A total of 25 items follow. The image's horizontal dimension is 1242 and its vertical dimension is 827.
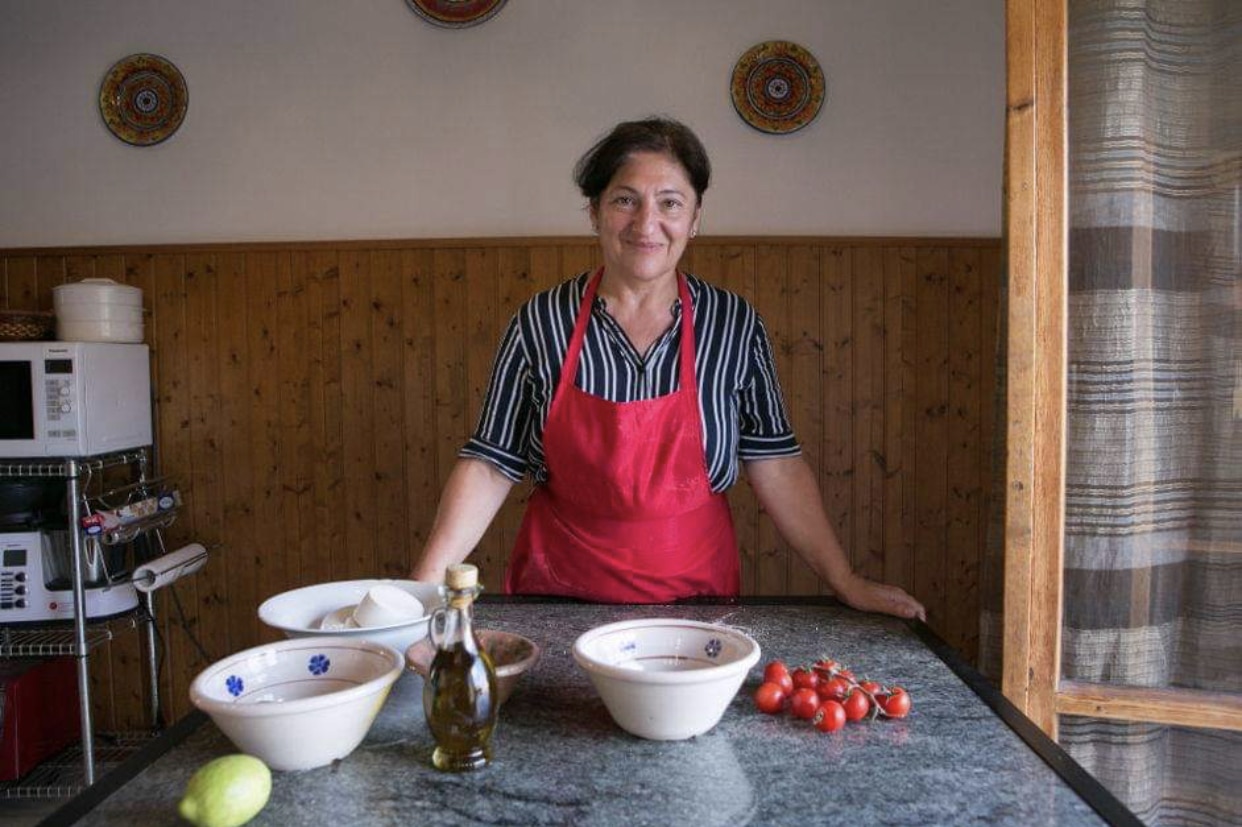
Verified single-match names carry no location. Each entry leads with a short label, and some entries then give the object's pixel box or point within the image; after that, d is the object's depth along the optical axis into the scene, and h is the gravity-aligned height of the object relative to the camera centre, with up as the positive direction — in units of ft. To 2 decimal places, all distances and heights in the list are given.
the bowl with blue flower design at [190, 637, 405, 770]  2.67 -1.02
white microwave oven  9.13 -0.13
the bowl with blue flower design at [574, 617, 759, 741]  2.85 -1.01
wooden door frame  4.17 -0.10
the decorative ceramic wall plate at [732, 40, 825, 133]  10.32 +3.44
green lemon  2.43 -1.15
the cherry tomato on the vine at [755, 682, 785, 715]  3.22 -1.18
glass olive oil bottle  2.78 -1.00
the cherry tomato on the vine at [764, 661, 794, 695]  3.28 -1.13
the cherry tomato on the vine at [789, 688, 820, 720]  3.13 -1.17
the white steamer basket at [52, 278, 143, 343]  9.76 +0.86
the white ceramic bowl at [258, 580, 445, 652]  3.36 -0.96
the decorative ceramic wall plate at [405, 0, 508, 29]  10.52 +4.45
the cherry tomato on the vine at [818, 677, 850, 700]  3.20 -1.14
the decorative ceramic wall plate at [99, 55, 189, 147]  10.89 +3.58
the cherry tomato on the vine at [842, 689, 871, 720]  3.15 -1.18
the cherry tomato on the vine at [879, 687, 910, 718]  3.16 -1.19
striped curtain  4.21 -0.05
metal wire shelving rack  9.17 -2.69
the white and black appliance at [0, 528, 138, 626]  9.34 -2.05
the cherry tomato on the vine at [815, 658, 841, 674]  3.35 -1.11
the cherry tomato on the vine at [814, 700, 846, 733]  3.08 -1.20
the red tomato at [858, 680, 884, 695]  3.24 -1.15
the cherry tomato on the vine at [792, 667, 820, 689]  3.26 -1.13
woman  5.46 -0.23
